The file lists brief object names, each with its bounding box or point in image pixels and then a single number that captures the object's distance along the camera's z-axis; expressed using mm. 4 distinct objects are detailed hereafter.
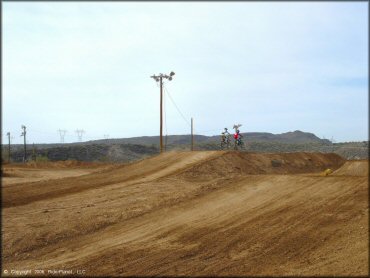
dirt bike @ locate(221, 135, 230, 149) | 32406
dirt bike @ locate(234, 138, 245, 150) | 30156
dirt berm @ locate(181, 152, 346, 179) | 21558
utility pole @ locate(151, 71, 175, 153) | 36906
